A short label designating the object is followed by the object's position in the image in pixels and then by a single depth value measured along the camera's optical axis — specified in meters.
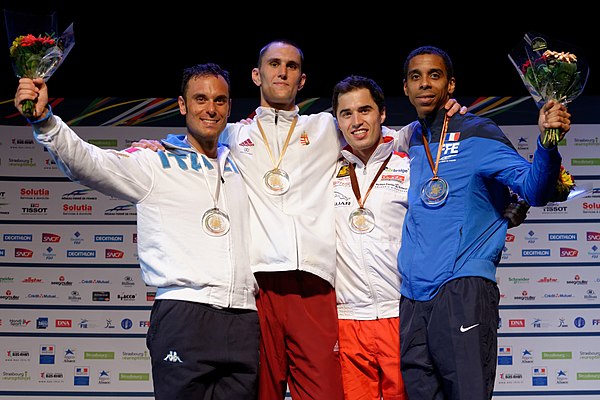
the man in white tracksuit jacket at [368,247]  2.84
